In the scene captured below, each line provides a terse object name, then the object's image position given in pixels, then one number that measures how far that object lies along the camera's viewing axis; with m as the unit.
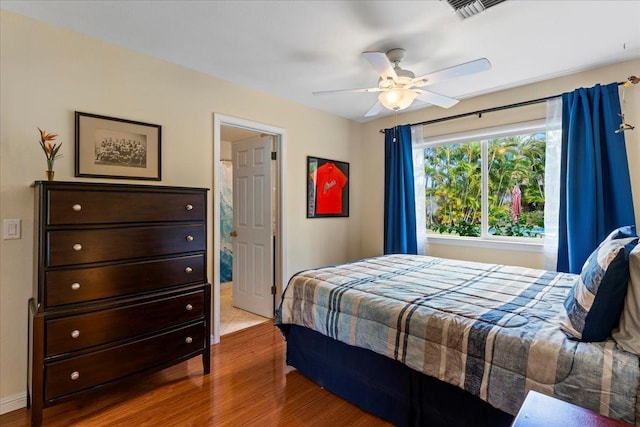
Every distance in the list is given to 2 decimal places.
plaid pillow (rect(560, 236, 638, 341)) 1.24
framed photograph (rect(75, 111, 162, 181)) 2.25
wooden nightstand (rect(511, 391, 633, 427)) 0.75
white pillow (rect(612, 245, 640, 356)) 1.20
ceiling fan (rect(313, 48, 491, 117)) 2.04
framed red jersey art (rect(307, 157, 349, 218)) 3.91
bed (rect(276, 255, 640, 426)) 1.22
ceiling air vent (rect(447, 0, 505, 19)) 1.87
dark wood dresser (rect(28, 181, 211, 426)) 1.75
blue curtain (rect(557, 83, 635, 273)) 2.57
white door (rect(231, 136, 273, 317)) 3.65
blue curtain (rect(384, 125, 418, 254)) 3.83
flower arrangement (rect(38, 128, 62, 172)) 1.96
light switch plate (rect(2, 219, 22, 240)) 1.96
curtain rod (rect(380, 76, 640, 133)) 2.42
